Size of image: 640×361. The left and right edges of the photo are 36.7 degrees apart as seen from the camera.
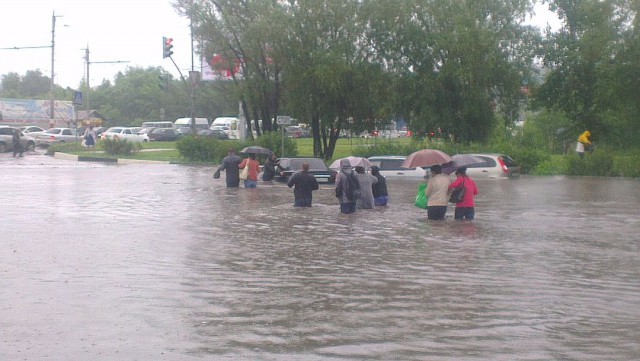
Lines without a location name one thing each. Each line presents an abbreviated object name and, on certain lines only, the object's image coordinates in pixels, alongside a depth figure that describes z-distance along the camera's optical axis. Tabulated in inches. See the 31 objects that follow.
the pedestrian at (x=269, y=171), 1421.0
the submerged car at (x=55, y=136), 2686.5
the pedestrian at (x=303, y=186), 935.7
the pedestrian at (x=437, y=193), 804.6
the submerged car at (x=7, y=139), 2239.2
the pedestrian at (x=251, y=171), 1234.6
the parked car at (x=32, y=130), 2964.6
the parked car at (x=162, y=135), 3309.5
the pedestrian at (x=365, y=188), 913.5
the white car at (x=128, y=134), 3092.8
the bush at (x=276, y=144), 1882.4
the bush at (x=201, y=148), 2018.9
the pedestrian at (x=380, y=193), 970.7
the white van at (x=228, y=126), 3359.7
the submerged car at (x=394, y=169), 1492.9
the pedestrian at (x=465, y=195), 815.7
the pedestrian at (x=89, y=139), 2432.3
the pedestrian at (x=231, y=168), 1247.5
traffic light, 1731.1
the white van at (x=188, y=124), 3727.9
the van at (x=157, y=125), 3825.5
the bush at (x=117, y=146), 2199.8
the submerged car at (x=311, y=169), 1387.8
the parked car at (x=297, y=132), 3607.3
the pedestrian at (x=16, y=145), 2100.6
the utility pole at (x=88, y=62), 2640.0
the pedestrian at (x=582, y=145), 1745.2
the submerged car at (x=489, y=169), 1524.4
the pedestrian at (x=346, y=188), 875.4
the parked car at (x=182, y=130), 3428.2
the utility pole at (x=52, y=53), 2618.1
